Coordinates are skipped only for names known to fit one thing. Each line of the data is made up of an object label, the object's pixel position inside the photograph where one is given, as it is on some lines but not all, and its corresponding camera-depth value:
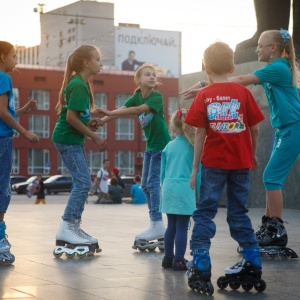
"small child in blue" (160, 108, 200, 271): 6.81
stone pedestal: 13.34
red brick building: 83.31
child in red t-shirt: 5.69
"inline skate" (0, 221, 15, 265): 6.96
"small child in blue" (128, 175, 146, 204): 26.03
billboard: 109.88
